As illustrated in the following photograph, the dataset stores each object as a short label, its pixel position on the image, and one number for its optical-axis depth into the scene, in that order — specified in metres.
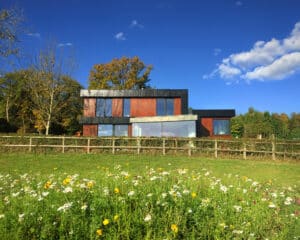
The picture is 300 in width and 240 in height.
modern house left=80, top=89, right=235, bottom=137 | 24.22
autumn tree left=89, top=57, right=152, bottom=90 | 43.72
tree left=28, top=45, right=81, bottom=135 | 26.55
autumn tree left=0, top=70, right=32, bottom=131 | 34.75
